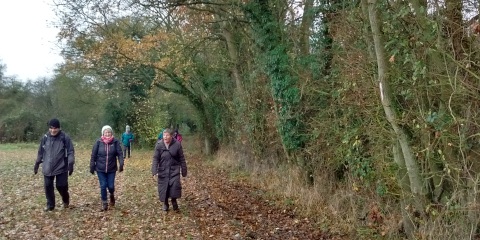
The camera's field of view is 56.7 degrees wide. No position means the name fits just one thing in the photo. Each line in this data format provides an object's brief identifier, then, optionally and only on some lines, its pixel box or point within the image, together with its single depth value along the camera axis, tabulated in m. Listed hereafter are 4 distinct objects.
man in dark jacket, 9.91
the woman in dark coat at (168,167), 10.03
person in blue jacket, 25.38
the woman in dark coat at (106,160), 10.23
